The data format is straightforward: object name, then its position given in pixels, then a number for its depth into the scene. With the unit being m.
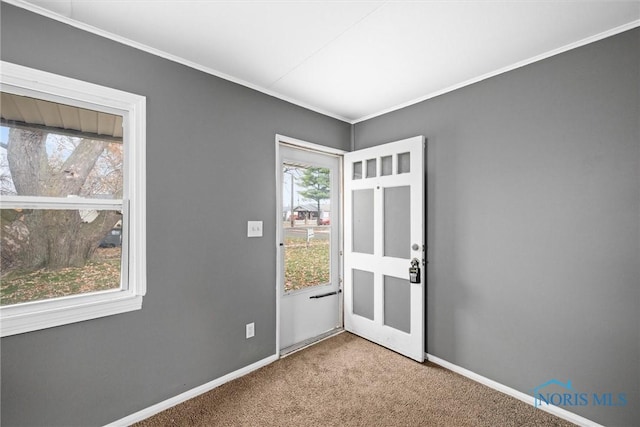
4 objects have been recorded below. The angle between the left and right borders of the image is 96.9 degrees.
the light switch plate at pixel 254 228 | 2.41
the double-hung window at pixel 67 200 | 1.54
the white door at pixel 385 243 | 2.58
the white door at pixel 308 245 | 2.80
